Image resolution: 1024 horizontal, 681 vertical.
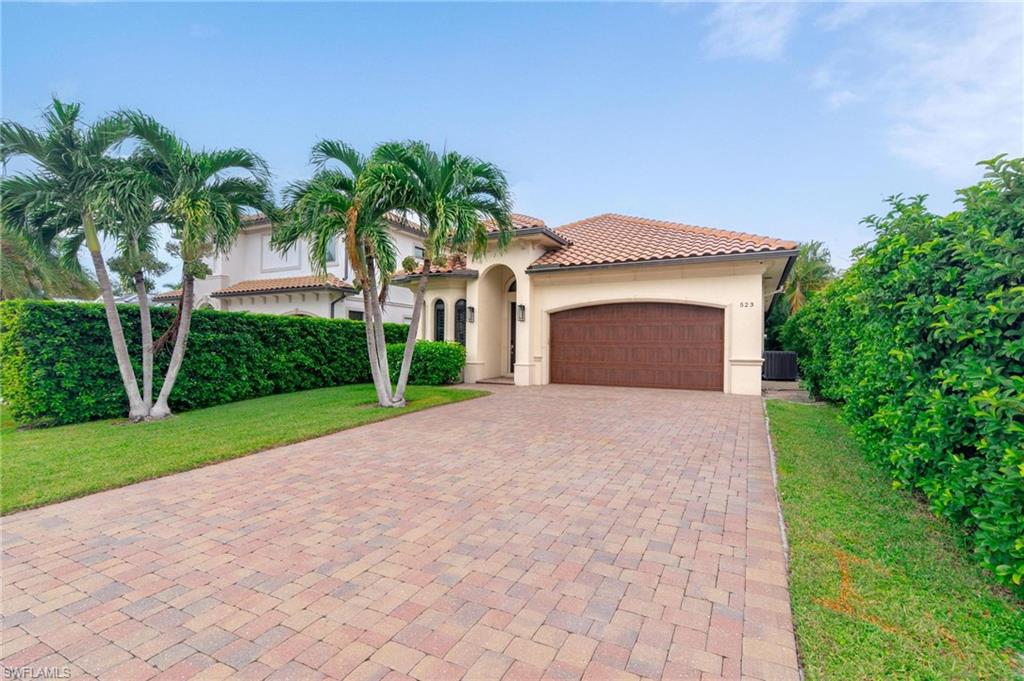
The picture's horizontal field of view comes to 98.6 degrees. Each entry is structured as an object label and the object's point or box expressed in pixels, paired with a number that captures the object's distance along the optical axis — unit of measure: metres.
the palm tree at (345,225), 8.97
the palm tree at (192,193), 8.23
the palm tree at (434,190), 9.03
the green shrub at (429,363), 14.55
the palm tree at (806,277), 25.66
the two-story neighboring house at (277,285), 19.91
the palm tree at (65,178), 7.70
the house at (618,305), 12.59
